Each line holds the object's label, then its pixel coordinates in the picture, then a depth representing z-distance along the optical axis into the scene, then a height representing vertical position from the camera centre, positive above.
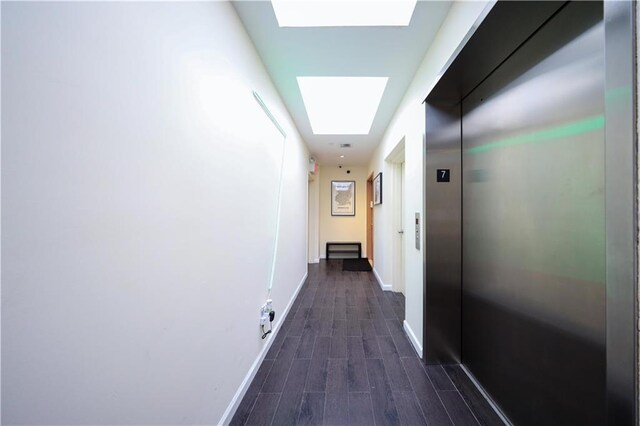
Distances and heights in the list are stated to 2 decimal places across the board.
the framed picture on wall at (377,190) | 3.65 +0.47
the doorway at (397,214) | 3.22 +0.00
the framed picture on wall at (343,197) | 5.45 +0.46
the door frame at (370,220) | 4.91 -0.15
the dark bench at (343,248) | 5.41 -0.94
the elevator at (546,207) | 0.58 +0.04
